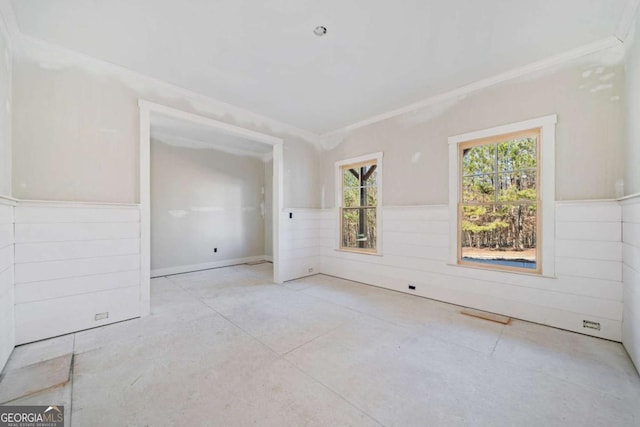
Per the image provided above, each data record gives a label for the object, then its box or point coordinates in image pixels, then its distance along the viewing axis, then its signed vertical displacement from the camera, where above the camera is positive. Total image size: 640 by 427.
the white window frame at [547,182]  2.69 +0.32
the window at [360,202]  4.36 +0.18
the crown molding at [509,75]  2.46 +1.56
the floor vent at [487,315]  2.81 -1.18
